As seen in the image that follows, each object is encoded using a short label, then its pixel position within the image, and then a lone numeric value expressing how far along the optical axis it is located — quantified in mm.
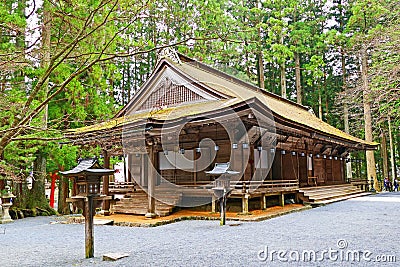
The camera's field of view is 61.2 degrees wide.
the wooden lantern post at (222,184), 9055
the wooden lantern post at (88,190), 5992
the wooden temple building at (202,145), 10258
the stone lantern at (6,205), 12343
